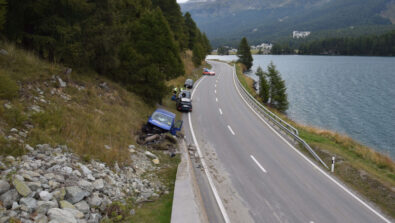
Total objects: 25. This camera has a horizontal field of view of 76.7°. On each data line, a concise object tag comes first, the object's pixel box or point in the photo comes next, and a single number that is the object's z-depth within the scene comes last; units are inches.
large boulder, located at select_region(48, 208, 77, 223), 216.1
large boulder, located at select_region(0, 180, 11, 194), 220.2
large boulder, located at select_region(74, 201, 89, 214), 251.2
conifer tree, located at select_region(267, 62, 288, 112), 1555.1
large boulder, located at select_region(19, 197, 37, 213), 214.5
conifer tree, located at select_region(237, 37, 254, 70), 3309.5
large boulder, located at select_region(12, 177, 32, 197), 226.1
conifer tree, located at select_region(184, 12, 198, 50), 2427.8
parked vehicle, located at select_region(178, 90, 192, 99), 1051.1
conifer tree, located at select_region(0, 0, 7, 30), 439.7
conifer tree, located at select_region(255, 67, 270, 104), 1653.5
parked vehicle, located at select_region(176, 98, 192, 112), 932.6
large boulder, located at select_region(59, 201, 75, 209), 237.9
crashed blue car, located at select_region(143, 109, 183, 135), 575.5
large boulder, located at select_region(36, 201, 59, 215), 220.2
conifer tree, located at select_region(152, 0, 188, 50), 1515.7
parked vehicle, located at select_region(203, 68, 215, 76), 2294.5
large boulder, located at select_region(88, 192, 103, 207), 268.7
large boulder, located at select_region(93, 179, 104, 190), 294.0
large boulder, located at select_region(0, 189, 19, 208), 213.5
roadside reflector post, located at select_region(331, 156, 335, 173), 517.8
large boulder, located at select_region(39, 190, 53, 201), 233.5
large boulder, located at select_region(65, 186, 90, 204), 254.2
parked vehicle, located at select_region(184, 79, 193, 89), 1511.9
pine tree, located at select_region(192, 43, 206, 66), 2245.8
